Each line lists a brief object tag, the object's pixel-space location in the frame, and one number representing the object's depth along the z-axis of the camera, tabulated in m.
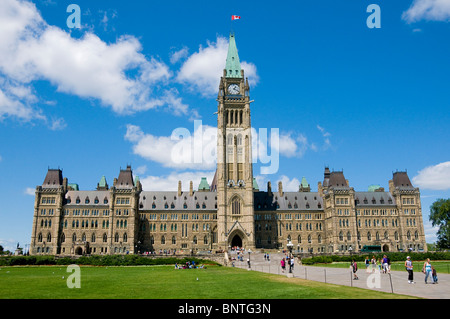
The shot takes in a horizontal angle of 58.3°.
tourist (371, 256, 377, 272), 39.16
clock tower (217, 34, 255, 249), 104.62
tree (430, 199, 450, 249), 104.38
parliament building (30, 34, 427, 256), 105.94
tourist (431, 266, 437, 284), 28.46
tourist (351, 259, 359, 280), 35.38
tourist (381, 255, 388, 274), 38.09
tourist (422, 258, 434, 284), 28.66
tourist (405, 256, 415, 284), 29.09
